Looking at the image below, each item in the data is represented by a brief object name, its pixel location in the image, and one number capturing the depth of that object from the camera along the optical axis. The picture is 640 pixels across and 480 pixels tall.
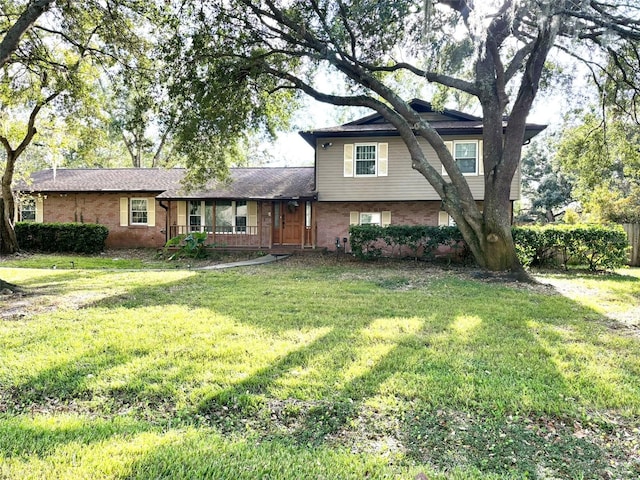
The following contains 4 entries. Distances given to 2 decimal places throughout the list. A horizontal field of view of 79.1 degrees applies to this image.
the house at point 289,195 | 15.21
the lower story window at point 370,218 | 16.33
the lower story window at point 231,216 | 17.53
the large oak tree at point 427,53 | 9.05
